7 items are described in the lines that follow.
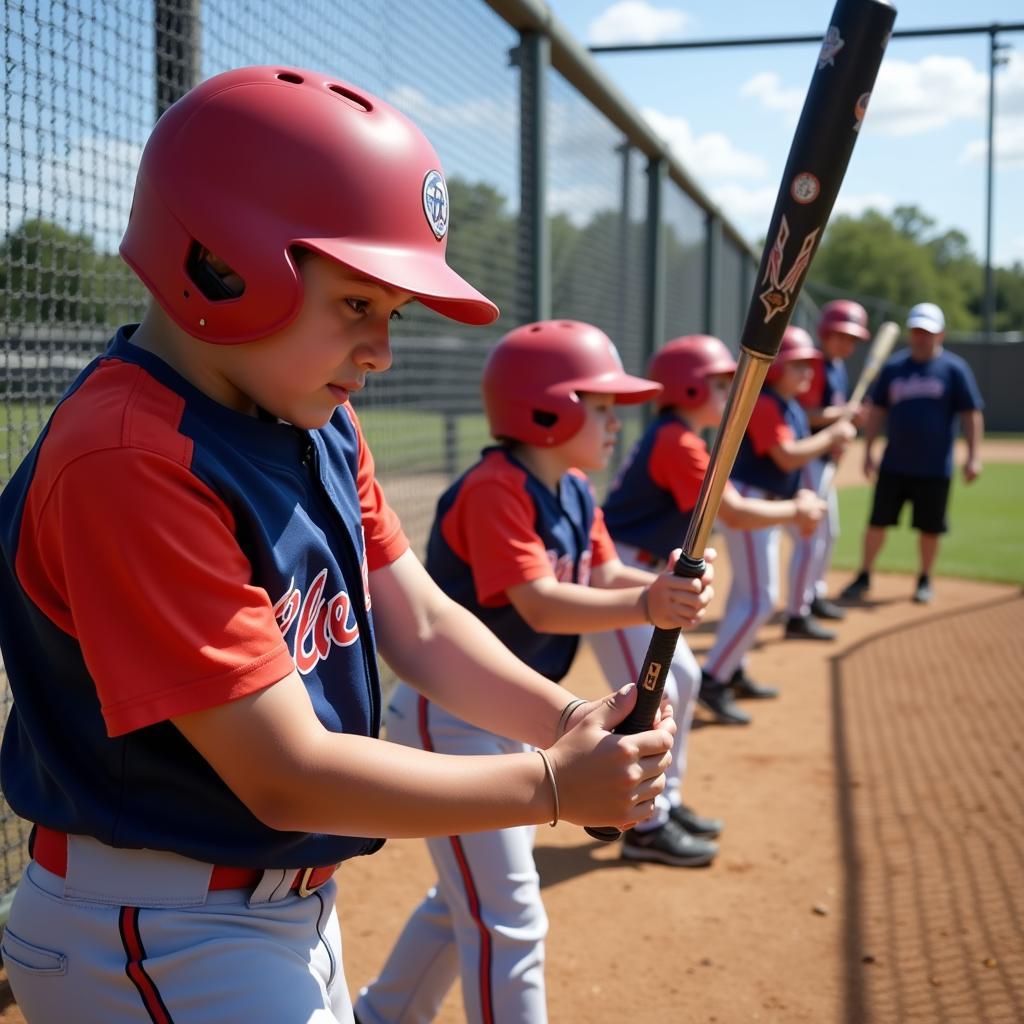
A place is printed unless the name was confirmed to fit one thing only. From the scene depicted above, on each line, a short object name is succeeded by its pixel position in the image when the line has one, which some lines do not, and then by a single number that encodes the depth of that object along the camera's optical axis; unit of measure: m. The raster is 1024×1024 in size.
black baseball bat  1.44
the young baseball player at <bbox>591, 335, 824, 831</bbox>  4.27
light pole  29.66
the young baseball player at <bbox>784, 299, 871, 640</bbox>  7.10
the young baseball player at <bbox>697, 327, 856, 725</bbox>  5.38
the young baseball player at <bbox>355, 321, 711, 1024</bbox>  2.28
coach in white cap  8.38
